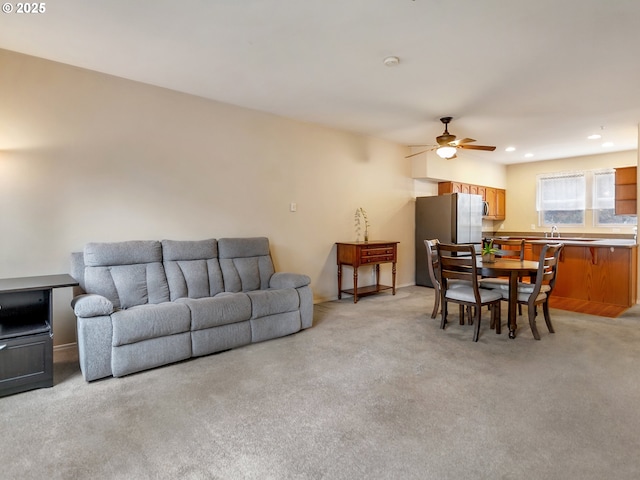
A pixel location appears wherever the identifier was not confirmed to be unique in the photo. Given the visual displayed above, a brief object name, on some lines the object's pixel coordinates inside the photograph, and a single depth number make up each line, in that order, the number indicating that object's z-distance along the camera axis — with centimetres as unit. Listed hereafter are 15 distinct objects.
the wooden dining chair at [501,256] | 393
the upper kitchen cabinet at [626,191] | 574
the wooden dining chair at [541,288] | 342
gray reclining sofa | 263
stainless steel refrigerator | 598
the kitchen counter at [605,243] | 486
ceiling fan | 447
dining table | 346
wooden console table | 499
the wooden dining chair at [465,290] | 343
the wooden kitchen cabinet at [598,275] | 487
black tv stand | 238
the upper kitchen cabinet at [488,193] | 683
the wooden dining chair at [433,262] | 393
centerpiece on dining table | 396
